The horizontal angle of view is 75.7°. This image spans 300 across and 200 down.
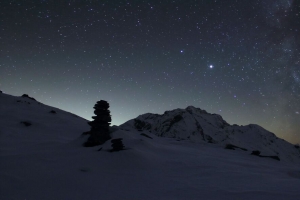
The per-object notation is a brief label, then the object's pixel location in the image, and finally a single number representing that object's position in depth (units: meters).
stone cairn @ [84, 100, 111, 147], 15.11
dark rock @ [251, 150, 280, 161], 18.91
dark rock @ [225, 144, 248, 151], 22.95
